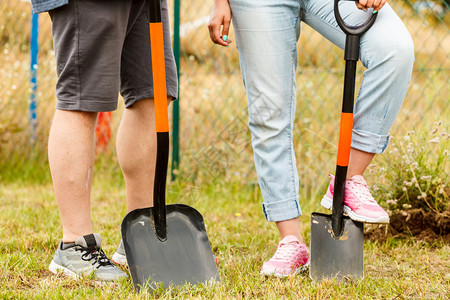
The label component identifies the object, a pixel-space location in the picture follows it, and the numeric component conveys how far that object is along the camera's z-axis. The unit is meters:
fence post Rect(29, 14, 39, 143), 7.71
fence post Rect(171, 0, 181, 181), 6.89
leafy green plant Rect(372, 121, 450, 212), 4.65
